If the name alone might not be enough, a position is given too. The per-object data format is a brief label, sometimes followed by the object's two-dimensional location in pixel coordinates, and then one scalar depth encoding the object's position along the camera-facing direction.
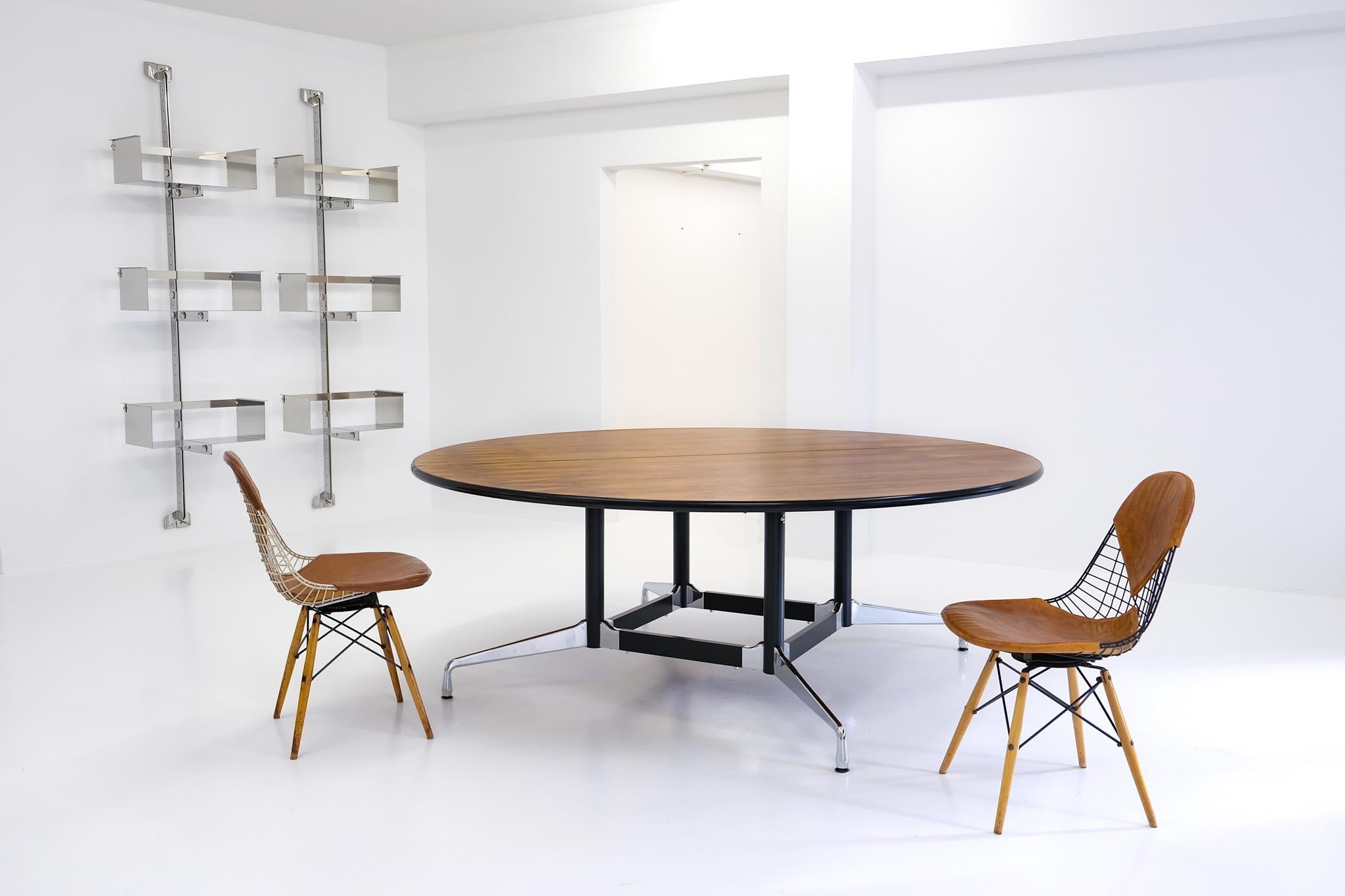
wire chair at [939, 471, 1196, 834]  2.57
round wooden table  2.79
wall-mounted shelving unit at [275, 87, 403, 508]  5.99
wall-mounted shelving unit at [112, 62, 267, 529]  5.31
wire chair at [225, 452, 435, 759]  3.01
